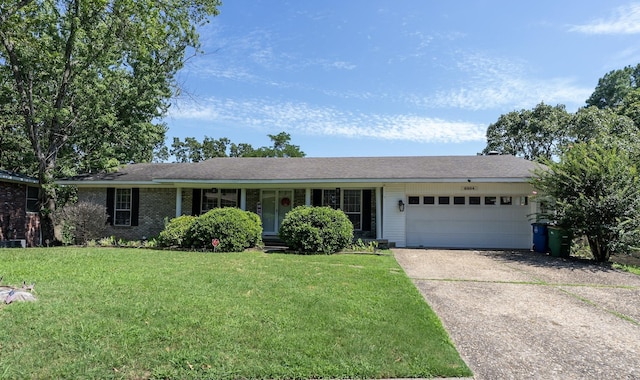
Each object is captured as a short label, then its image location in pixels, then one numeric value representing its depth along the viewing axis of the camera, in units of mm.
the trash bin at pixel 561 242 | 11125
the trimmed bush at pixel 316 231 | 11125
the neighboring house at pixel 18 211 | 14070
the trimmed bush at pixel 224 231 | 11375
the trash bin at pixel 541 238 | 12008
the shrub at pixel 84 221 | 12688
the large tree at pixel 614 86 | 36594
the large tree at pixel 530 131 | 29312
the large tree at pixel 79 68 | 11609
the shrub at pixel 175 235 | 12203
